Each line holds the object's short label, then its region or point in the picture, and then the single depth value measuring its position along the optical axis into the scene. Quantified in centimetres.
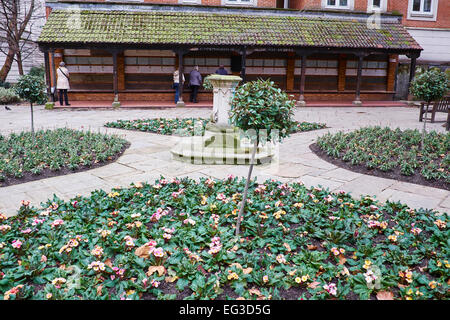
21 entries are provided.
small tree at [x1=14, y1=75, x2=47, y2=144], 709
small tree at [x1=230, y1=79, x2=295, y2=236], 334
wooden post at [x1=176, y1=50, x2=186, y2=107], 1520
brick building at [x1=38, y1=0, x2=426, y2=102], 1498
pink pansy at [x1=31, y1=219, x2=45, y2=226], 361
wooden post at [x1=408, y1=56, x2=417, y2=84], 1712
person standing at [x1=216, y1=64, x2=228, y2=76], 1555
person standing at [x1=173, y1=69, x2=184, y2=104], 1609
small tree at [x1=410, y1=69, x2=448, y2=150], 704
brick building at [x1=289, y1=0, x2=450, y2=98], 2008
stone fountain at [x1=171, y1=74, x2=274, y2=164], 643
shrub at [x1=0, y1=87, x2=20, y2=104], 1653
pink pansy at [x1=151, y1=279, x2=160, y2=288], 270
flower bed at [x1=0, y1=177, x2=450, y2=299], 272
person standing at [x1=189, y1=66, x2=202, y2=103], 1595
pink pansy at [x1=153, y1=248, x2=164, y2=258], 303
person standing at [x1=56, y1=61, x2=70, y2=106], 1402
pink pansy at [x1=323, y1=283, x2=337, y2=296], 263
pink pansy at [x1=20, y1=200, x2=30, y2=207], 403
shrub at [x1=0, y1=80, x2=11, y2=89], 1968
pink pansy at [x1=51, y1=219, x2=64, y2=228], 360
